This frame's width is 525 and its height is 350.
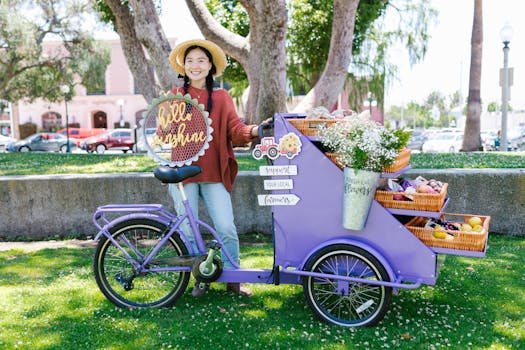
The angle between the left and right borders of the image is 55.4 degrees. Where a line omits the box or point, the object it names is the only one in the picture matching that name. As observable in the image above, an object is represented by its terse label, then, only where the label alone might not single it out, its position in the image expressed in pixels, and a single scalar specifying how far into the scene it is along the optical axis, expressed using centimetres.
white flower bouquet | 323
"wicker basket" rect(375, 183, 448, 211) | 327
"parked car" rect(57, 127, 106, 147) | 3572
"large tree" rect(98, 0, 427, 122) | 833
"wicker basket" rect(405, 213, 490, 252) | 329
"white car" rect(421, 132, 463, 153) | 2608
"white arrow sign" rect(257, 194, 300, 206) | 353
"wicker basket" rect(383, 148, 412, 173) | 335
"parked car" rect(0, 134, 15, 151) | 3513
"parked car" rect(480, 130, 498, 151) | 2572
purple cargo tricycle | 335
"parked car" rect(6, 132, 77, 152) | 2919
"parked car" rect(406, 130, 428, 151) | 2980
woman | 383
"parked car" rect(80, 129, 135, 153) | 2891
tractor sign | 346
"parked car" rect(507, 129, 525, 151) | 2467
